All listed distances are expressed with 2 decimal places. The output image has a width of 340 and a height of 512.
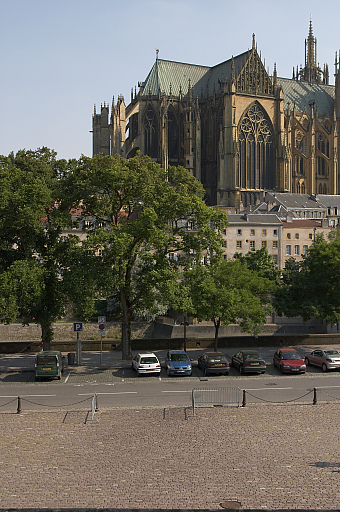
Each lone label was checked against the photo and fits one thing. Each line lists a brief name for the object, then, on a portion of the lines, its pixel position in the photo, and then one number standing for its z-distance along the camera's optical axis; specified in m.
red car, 34.12
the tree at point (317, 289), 45.75
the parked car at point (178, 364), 33.94
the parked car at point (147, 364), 33.88
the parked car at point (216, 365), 33.62
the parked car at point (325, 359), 34.84
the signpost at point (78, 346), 38.75
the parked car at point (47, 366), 32.72
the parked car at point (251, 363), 33.97
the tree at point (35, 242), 34.81
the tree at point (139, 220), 36.97
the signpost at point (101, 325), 38.64
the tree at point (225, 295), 39.44
